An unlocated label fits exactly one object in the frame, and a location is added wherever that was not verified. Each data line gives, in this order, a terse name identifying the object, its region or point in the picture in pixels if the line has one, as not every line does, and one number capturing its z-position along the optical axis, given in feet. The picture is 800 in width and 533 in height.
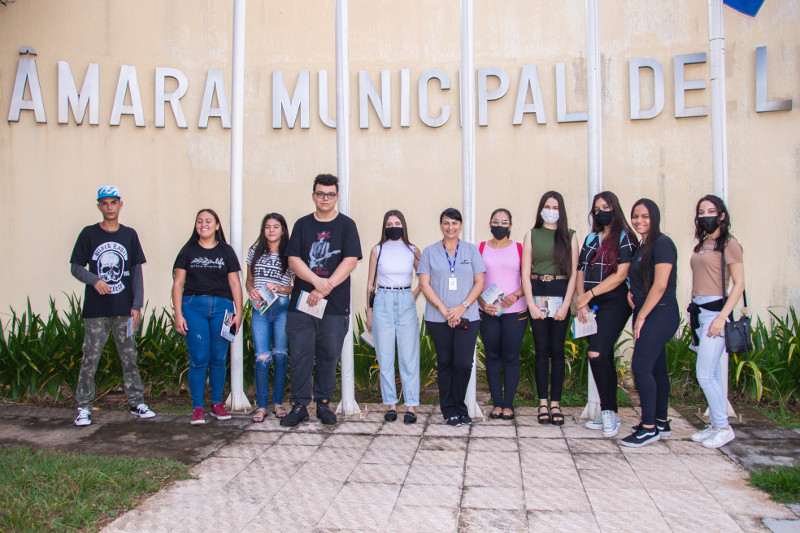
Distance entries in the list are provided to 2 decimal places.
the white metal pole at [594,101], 16.39
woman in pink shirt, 15.47
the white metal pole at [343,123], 16.71
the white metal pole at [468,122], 16.44
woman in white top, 15.60
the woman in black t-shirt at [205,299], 15.46
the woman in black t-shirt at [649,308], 13.43
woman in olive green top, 15.29
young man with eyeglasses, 15.28
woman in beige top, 13.51
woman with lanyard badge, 15.26
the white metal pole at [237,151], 16.97
